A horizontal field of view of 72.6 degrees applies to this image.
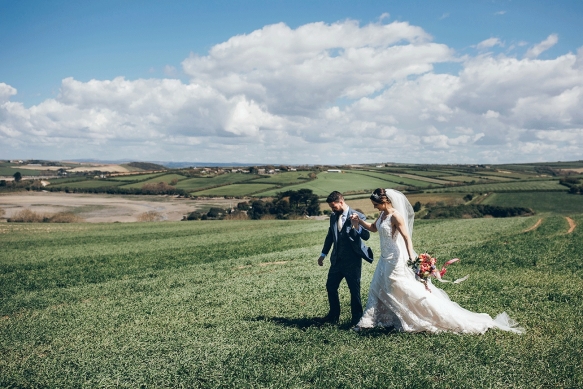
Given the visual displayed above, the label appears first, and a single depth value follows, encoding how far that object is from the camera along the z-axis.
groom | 9.34
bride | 8.68
